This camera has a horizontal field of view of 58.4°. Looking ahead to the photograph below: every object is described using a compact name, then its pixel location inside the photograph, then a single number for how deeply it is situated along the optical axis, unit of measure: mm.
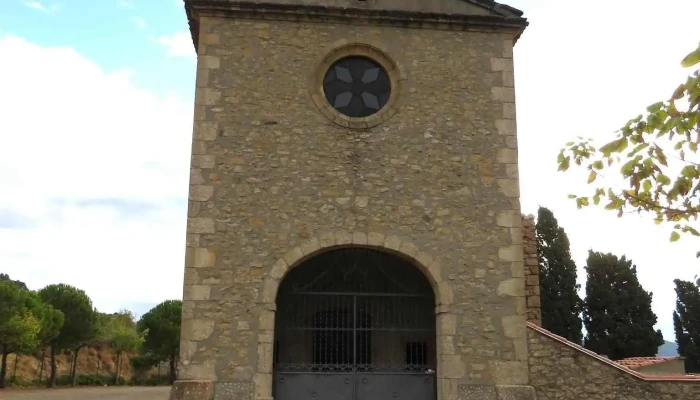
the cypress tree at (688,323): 22312
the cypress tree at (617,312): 21766
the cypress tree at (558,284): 22125
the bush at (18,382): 30161
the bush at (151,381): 37381
